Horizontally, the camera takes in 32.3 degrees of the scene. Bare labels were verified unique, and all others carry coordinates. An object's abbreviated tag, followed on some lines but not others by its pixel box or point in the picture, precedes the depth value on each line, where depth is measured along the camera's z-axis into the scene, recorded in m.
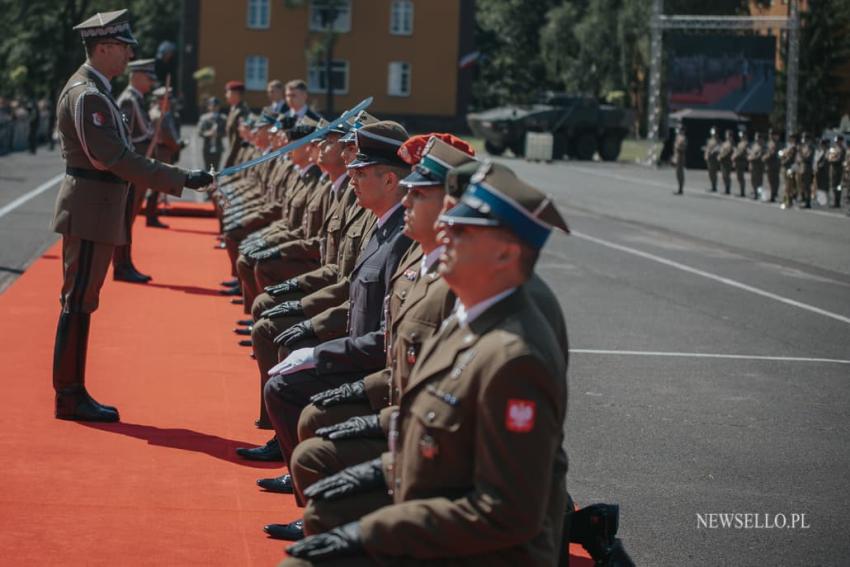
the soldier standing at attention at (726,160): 40.47
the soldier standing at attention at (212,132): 27.23
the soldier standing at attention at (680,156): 38.19
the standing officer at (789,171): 36.25
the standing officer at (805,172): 35.66
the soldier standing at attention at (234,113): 22.64
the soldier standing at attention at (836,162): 36.22
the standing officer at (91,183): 9.16
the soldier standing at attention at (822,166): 36.75
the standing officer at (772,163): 37.97
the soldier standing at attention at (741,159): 39.88
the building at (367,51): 78.12
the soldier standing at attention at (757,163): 39.41
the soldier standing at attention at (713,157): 40.78
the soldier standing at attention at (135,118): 15.87
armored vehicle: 57.19
